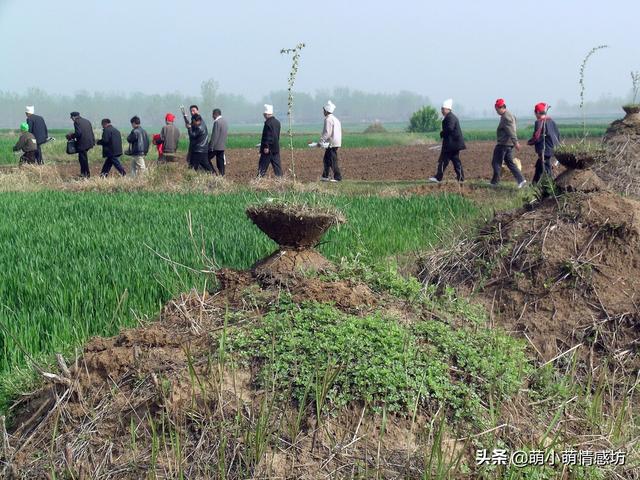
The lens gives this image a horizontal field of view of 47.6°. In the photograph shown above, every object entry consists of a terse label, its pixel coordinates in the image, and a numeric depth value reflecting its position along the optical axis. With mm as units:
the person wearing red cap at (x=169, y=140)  15305
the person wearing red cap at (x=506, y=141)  12906
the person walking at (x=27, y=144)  16109
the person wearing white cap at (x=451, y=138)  13711
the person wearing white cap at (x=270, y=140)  14172
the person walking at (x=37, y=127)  16297
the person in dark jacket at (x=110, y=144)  15273
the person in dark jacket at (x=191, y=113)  14380
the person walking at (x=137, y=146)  15008
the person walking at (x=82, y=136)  15672
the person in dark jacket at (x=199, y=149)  14703
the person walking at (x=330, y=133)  14602
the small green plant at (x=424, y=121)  53906
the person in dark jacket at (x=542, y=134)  11984
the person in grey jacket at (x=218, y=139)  14492
